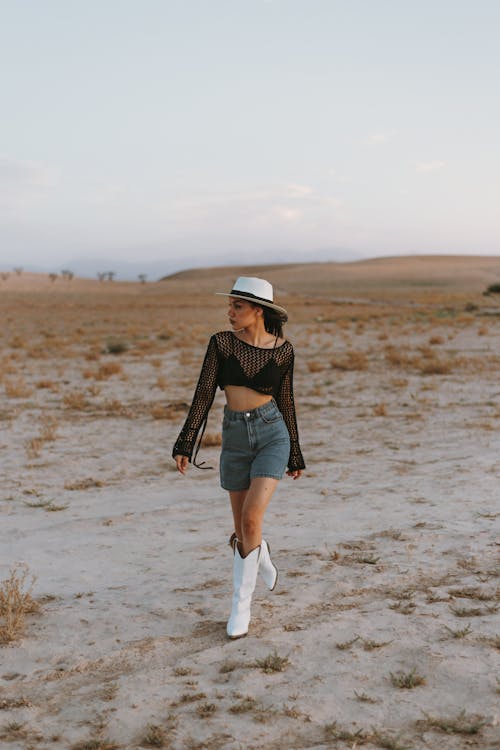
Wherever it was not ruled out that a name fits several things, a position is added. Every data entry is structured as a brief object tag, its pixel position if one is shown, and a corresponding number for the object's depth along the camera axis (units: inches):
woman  175.5
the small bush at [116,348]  974.4
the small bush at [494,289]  2591.3
